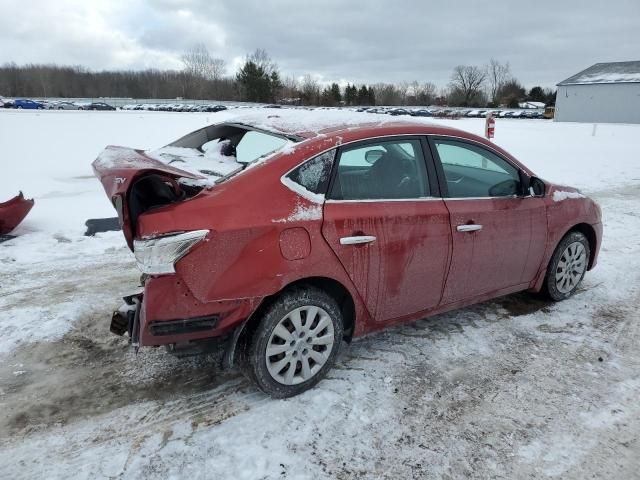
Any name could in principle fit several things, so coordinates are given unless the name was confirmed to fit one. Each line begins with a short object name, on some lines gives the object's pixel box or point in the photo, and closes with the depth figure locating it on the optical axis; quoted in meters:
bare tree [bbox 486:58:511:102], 95.15
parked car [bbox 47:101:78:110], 49.66
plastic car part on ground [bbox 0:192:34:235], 5.96
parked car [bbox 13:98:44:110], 49.47
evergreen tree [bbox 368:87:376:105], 85.75
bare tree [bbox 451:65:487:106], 92.81
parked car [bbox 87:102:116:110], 49.12
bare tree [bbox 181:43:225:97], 90.94
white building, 49.69
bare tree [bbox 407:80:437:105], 93.44
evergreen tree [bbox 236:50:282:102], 74.50
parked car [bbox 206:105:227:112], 50.37
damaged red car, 2.64
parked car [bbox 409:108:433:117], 49.40
